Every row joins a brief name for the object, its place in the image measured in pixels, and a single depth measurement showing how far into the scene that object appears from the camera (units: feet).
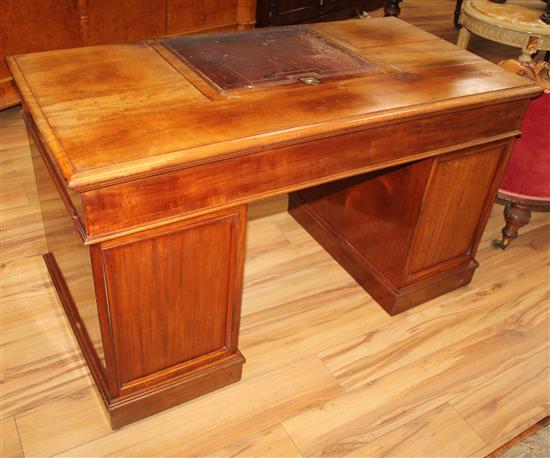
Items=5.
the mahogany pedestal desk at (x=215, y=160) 4.09
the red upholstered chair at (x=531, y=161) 6.28
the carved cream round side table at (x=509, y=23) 10.19
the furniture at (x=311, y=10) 11.78
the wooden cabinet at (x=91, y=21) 8.55
